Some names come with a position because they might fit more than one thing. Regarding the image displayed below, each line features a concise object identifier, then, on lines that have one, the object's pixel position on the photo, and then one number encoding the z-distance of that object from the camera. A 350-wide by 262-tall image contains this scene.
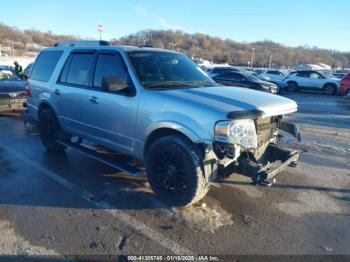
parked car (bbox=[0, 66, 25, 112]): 10.24
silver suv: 3.74
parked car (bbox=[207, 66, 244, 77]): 23.98
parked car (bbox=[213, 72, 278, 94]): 18.17
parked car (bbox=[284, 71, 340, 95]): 23.98
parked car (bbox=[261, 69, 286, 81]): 27.49
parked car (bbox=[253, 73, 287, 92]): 24.25
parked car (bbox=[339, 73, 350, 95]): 18.65
